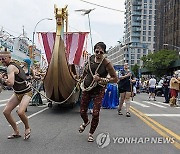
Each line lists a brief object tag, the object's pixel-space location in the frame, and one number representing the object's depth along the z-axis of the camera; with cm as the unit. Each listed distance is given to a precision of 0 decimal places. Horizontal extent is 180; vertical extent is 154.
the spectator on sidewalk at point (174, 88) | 838
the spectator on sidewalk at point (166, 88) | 987
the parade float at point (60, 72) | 551
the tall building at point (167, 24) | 3524
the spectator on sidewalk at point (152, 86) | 1083
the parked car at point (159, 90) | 1454
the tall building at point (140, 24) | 7323
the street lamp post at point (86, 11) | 791
